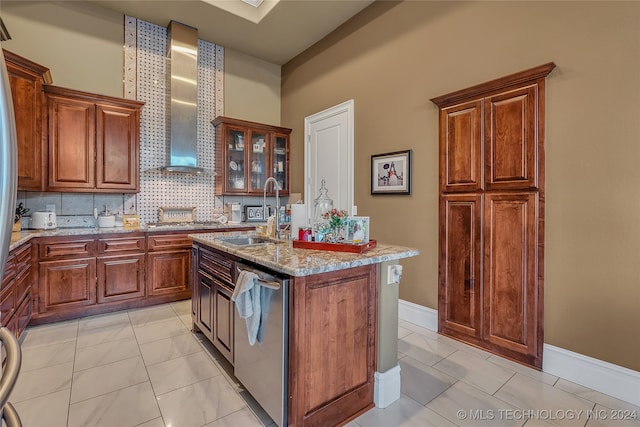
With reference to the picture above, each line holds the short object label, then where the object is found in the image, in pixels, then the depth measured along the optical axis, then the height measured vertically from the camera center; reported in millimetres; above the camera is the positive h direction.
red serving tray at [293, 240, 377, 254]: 1962 -215
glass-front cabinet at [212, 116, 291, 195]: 4551 +902
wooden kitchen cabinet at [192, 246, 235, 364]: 2189 -667
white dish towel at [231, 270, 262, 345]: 1750 -489
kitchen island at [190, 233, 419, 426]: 1606 -655
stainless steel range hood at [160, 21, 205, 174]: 4156 +1599
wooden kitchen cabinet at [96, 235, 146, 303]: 3389 -610
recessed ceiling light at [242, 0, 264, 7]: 3976 +2722
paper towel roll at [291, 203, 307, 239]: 2496 -26
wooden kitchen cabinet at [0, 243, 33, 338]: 2354 -640
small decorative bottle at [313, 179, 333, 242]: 2176 -16
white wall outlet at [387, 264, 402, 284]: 2005 -382
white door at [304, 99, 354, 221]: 4094 +854
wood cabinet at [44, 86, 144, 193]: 3328 +819
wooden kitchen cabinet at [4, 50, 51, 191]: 2867 +948
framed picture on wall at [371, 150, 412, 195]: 3352 +467
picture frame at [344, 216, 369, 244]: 2089 -109
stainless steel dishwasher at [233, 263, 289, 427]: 1622 -781
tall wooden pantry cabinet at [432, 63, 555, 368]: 2414 -9
